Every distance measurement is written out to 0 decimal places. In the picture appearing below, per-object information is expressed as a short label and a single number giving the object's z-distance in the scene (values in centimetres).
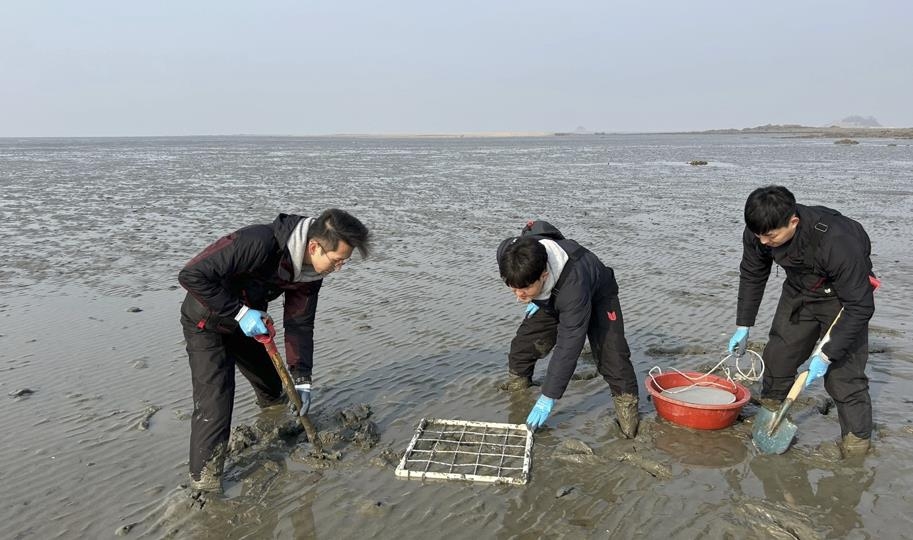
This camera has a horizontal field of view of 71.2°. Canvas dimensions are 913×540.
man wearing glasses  385
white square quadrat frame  430
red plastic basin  474
